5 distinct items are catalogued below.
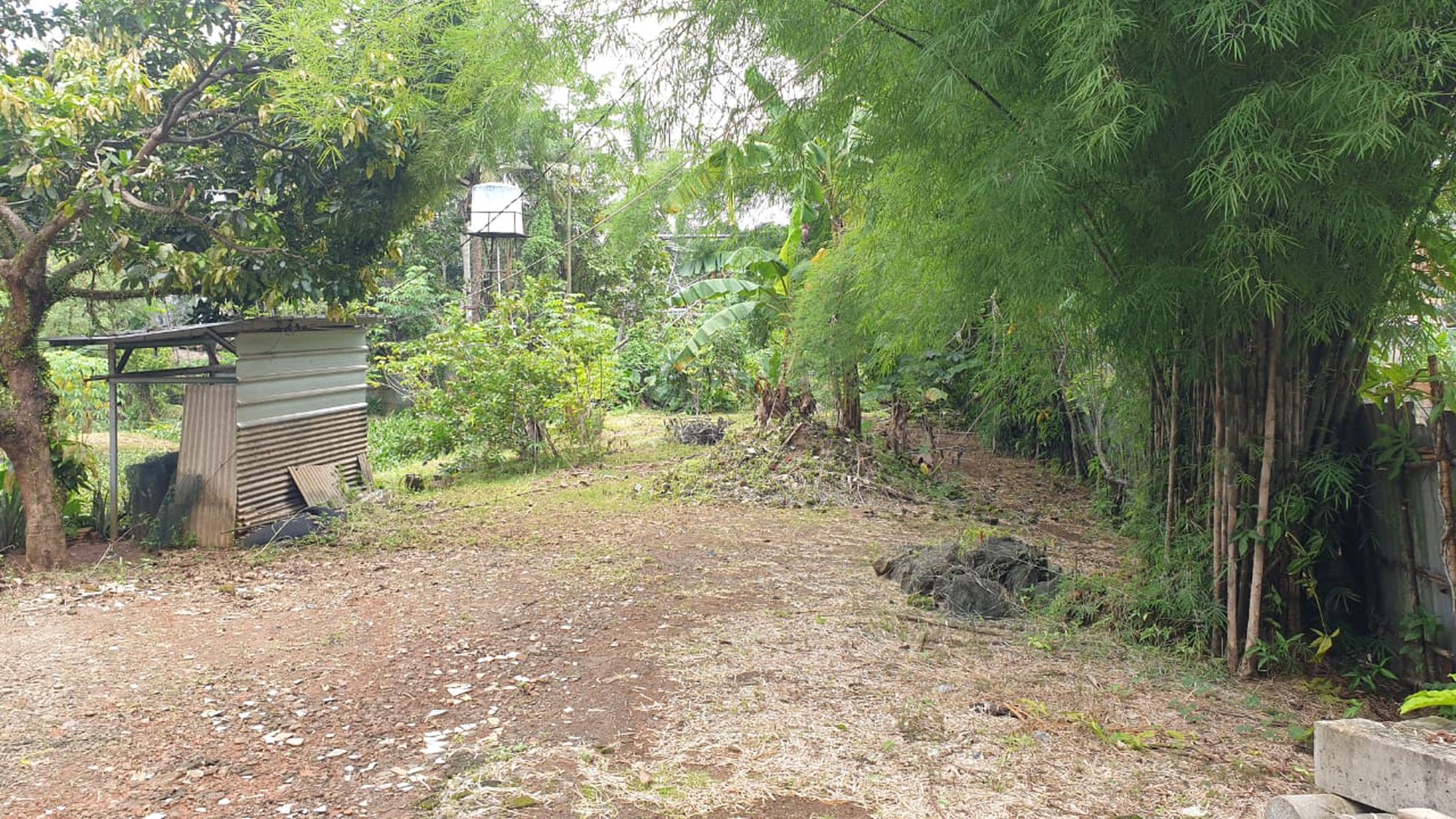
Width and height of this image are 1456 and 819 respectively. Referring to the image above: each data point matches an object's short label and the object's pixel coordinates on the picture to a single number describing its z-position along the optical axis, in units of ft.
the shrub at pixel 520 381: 30.73
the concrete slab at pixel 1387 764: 6.70
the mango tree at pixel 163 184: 18.25
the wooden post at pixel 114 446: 21.24
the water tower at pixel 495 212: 31.60
